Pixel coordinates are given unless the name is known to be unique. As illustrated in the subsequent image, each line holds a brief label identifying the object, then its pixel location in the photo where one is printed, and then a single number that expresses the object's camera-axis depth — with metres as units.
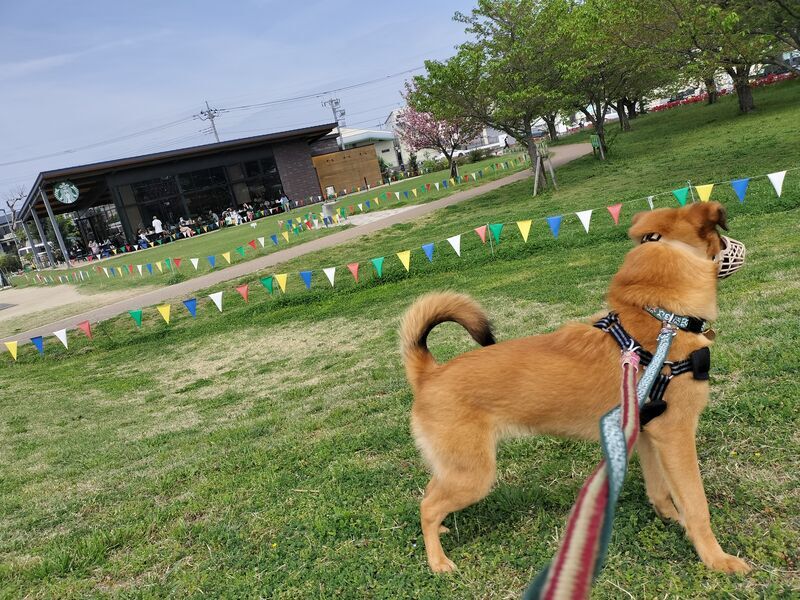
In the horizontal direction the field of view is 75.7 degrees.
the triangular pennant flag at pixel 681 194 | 8.60
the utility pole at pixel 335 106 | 85.38
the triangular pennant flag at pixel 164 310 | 10.41
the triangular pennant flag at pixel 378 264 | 10.19
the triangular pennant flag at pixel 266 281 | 10.70
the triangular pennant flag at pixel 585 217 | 9.01
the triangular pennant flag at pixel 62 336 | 10.34
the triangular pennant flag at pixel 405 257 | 9.78
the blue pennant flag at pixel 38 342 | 10.41
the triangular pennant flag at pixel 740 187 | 7.93
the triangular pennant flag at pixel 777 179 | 7.74
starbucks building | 42.47
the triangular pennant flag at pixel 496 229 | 10.27
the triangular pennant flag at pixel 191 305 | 10.67
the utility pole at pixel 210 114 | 76.50
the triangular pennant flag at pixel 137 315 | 10.31
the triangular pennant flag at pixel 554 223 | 9.16
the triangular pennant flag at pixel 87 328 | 10.36
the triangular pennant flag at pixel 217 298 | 10.78
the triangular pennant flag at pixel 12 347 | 10.29
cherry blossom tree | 42.72
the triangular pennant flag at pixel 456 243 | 10.08
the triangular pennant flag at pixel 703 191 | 8.28
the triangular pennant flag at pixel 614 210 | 9.09
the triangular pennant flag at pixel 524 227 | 9.41
